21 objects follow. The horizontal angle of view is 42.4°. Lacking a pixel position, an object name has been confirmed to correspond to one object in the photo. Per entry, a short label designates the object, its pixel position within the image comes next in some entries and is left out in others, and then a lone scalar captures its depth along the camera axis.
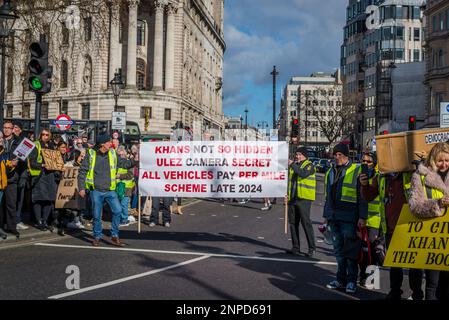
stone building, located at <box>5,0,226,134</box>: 67.31
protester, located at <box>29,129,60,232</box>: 12.63
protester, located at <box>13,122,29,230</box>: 12.40
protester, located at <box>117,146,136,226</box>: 14.73
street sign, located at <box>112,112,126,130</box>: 25.23
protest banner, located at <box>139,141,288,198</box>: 11.76
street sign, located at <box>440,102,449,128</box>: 16.23
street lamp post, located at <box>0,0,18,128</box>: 13.01
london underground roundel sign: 23.94
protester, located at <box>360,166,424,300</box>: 6.58
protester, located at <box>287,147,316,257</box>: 10.52
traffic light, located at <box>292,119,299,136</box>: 28.65
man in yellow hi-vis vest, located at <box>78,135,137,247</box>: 11.02
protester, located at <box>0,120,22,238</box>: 11.64
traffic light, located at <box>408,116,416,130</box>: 22.57
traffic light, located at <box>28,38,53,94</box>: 13.07
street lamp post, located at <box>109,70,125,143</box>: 29.30
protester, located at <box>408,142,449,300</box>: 5.87
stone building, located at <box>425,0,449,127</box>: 54.91
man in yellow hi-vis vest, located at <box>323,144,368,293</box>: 7.75
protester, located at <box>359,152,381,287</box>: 8.27
